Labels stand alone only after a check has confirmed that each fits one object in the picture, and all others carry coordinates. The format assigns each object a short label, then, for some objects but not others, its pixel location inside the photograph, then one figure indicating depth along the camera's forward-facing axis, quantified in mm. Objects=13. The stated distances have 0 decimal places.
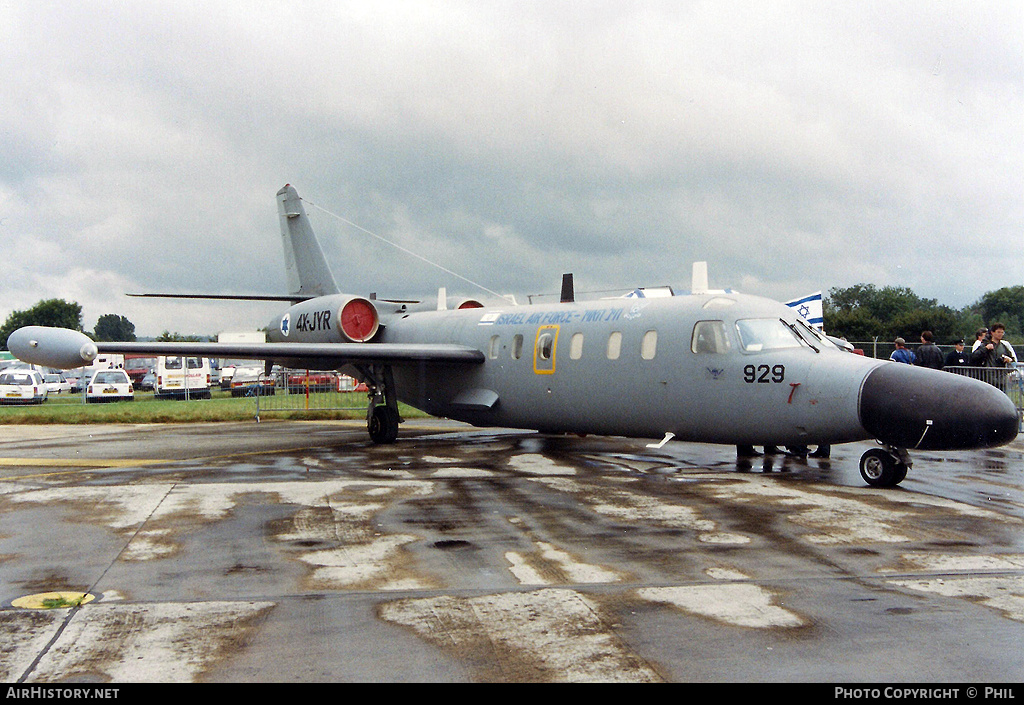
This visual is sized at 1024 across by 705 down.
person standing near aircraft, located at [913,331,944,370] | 16906
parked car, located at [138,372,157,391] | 56594
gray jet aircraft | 9844
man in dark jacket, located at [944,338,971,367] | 18500
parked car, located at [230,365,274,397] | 41625
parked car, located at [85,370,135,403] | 35906
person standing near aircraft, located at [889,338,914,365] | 16781
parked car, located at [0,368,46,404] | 36406
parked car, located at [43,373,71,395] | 56844
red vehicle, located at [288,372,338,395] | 30516
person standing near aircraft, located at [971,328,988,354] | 16759
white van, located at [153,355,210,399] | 40594
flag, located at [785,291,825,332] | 18234
